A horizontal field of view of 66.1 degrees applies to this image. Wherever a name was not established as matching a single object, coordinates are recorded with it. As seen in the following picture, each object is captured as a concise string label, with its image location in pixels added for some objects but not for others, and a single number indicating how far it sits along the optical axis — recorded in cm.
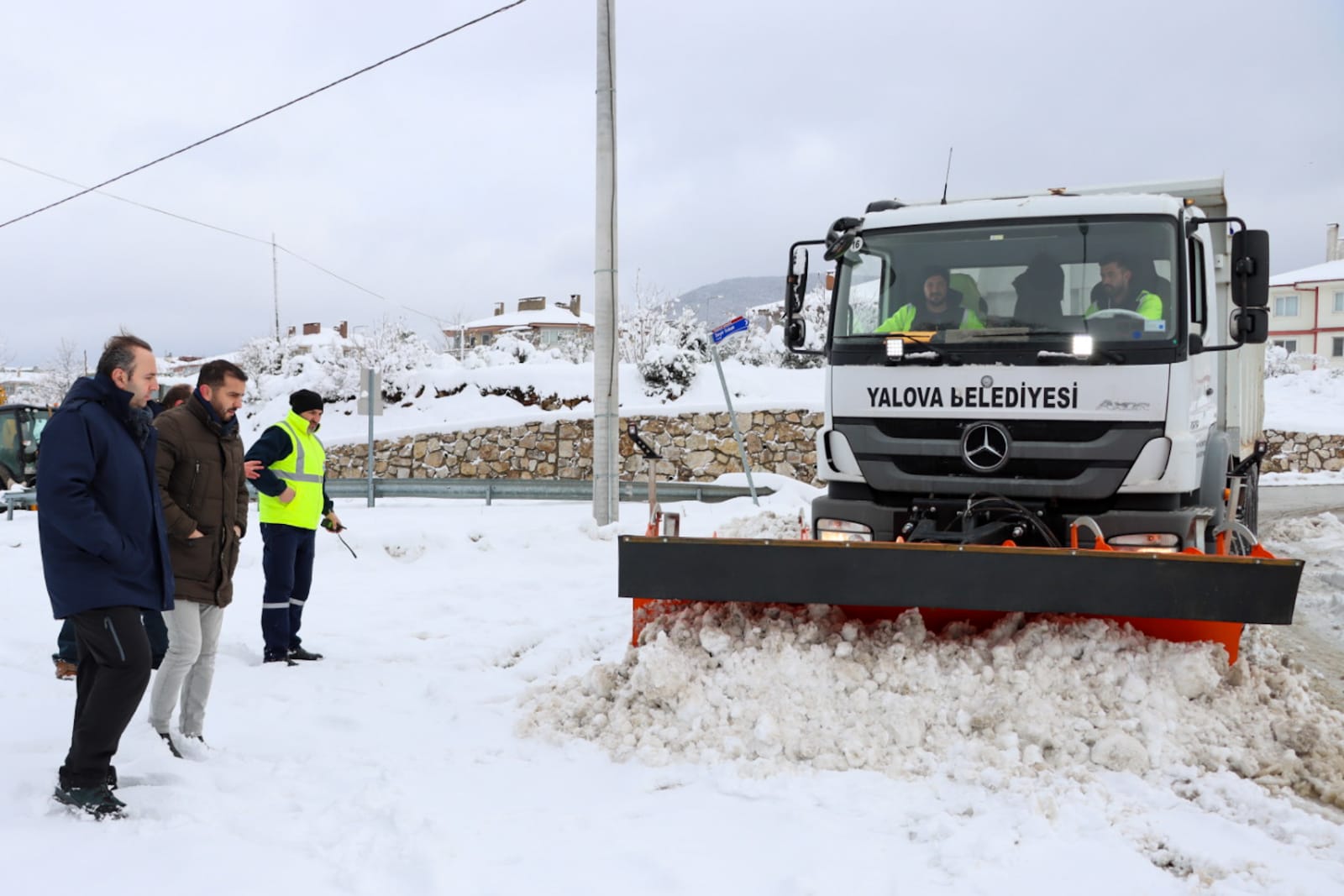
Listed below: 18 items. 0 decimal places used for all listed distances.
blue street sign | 1191
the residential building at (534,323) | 6550
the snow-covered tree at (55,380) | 5862
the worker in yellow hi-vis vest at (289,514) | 615
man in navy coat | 349
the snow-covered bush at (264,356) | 3478
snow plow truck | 444
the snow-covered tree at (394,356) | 2547
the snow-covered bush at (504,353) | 2858
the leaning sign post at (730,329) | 1190
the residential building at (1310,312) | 5403
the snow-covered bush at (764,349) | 3000
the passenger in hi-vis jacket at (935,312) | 548
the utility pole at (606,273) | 1171
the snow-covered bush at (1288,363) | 3812
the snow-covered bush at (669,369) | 2294
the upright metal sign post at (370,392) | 1586
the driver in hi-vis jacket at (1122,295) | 517
